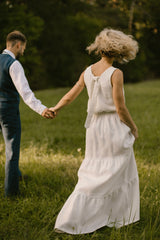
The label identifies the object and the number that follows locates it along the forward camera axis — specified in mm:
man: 3410
